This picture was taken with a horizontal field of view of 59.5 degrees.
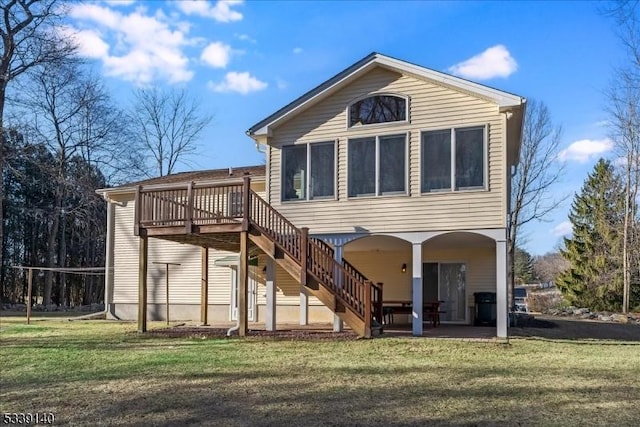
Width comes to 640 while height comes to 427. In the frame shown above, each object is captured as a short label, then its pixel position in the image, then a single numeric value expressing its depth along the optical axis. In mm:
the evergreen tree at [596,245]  27734
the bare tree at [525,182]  25172
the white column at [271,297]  12922
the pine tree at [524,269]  47884
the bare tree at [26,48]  17078
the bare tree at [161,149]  37250
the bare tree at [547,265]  49400
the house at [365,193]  12047
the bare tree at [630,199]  25462
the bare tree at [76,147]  28938
